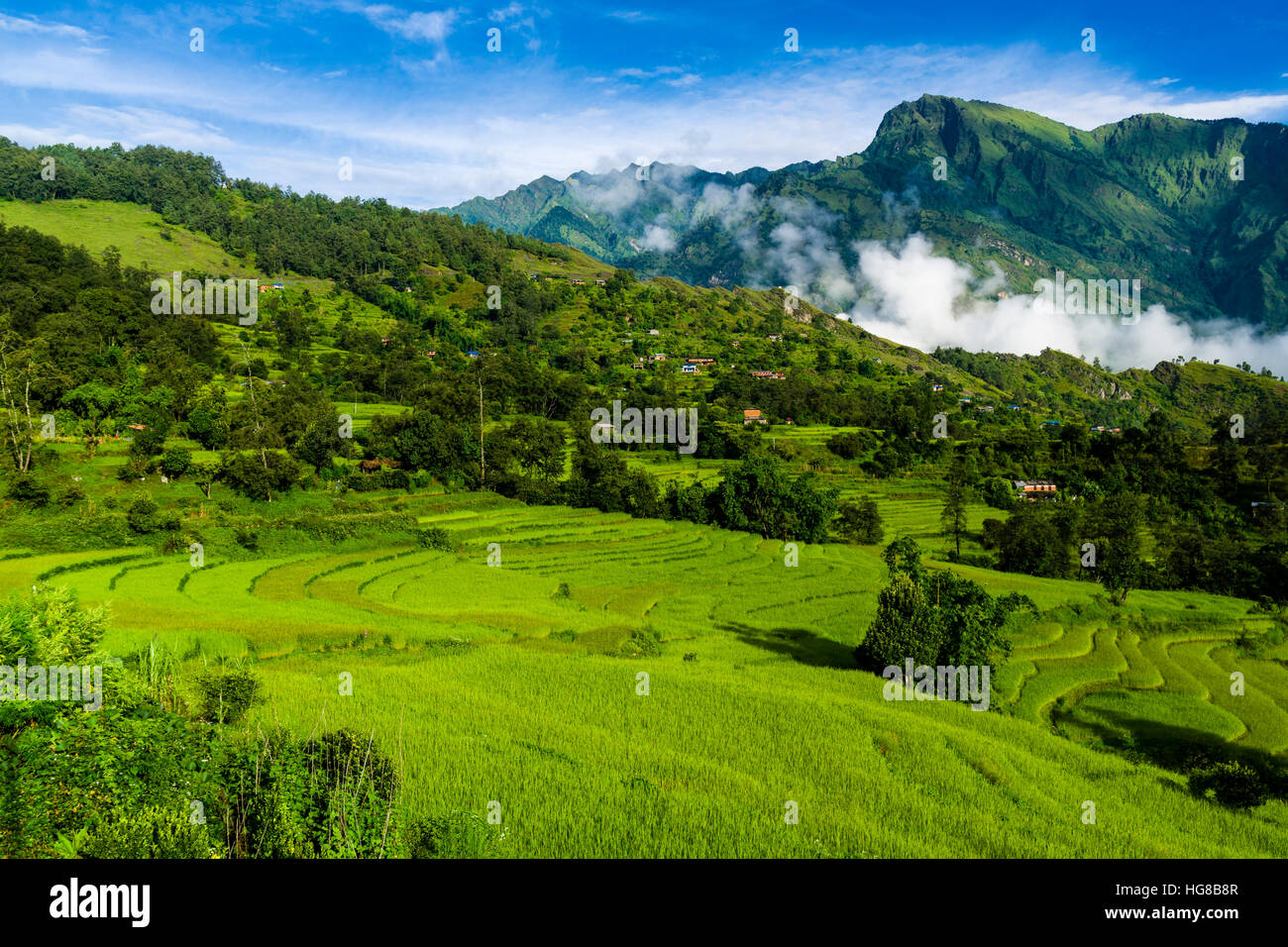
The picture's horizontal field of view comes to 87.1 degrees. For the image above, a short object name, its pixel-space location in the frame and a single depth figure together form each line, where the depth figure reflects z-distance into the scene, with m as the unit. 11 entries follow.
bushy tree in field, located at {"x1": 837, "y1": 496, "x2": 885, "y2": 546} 74.81
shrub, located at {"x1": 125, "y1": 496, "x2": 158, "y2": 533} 45.31
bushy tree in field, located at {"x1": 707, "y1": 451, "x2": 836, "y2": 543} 72.44
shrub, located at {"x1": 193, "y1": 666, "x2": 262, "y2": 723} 15.52
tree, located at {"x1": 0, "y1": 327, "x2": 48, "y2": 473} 58.88
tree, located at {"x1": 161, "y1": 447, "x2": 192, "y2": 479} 58.22
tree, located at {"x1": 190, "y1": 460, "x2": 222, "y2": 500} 58.84
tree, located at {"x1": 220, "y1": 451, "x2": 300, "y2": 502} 58.56
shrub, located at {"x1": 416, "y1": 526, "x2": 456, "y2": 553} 53.91
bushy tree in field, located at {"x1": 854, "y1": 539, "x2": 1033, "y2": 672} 28.48
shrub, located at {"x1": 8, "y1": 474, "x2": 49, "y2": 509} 48.03
